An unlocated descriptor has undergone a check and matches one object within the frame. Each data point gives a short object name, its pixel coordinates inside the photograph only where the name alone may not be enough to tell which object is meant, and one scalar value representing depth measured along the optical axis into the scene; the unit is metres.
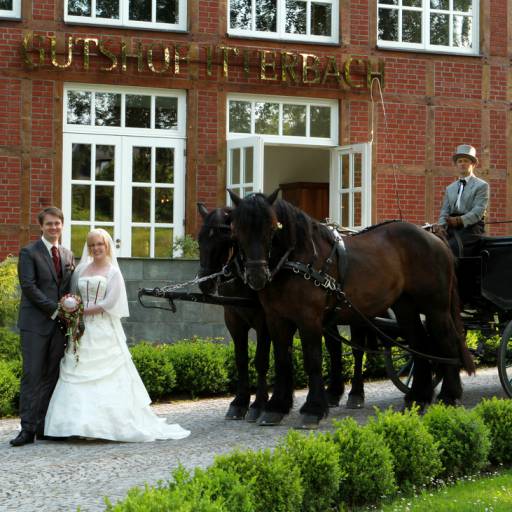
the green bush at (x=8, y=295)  22.38
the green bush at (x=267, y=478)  10.40
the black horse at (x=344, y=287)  15.01
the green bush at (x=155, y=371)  19.88
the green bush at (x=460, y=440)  12.87
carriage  17.19
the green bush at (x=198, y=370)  20.42
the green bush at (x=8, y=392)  18.33
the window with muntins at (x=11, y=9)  28.07
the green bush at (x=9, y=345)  21.87
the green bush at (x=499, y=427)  13.61
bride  15.23
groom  15.26
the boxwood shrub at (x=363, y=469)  11.59
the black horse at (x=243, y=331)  15.85
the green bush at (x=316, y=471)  11.05
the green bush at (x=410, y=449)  12.25
